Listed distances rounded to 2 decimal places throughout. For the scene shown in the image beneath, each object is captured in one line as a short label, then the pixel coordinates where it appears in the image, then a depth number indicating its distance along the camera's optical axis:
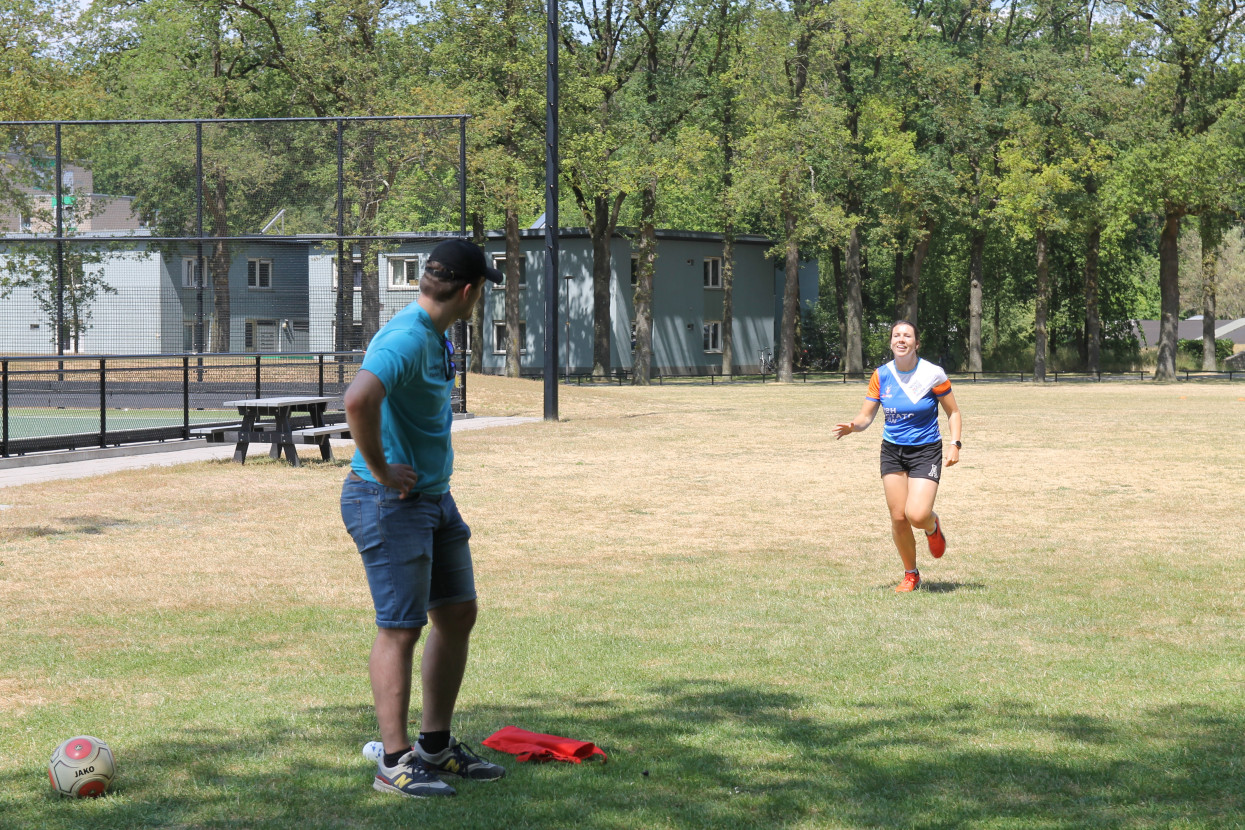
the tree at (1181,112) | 47.84
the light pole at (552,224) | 25.55
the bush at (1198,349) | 69.88
